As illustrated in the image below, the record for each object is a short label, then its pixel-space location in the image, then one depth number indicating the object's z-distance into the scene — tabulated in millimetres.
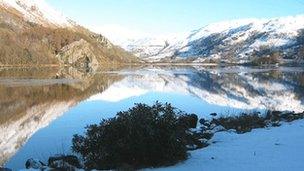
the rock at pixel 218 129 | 15460
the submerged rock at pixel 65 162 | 9734
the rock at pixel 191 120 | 16270
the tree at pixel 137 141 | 9993
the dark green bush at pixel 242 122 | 15613
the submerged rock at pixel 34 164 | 10376
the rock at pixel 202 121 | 18618
